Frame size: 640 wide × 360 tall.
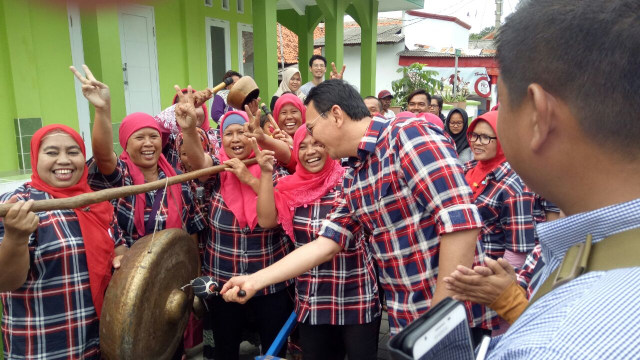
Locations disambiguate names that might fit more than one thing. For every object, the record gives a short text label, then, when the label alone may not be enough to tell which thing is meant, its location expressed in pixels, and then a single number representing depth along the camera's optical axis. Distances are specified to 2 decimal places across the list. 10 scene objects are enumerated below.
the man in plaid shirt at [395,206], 1.71
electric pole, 19.88
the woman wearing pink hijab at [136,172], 2.60
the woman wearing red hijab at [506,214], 2.70
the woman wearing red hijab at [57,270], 2.15
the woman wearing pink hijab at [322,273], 2.55
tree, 16.06
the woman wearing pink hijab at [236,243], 2.86
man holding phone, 0.58
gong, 2.06
